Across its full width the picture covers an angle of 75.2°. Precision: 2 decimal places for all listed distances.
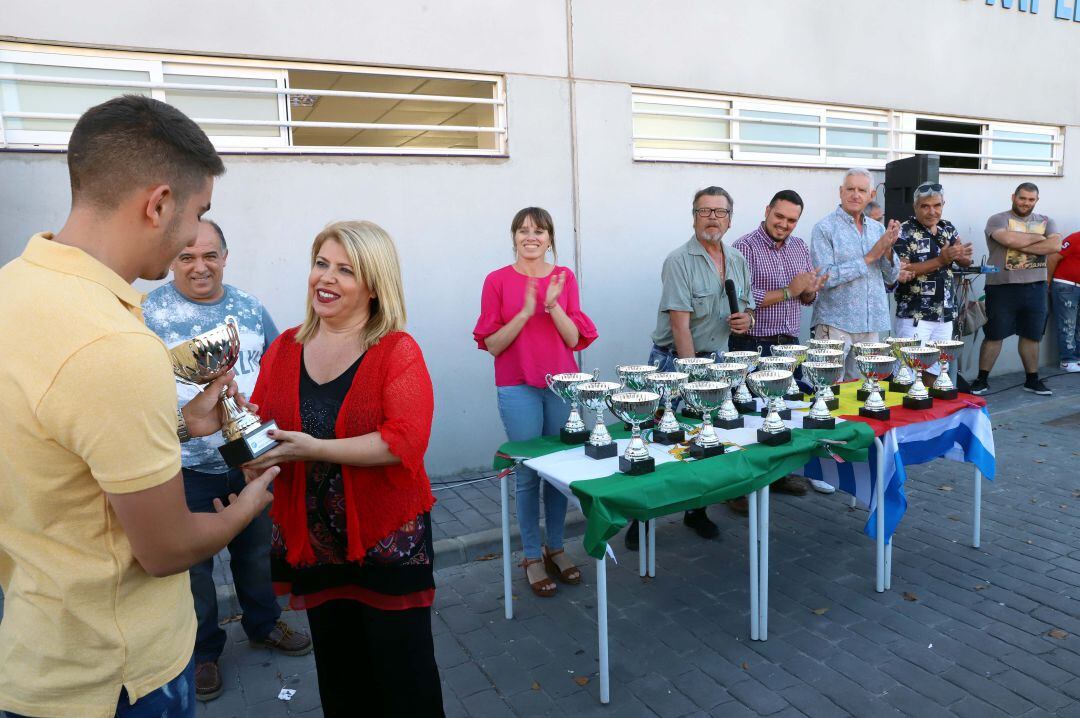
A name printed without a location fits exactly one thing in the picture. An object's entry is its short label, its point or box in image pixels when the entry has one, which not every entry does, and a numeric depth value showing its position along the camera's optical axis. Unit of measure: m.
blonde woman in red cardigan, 2.00
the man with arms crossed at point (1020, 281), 7.40
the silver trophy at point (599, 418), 3.03
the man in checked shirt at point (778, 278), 4.60
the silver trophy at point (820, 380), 3.32
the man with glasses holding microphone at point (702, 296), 4.18
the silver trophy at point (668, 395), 3.15
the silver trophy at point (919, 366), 3.70
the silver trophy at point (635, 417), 2.79
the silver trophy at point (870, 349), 4.07
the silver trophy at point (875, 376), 3.52
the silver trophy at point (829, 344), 4.16
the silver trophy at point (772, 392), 3.09
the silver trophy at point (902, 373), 4.00
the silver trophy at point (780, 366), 3.43
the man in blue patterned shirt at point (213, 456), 2.83
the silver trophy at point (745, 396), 3.66
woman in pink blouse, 3.61
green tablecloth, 2.60
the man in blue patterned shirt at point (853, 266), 5.08
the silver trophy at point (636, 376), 3.32
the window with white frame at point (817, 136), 6.19
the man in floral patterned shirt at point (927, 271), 5.74
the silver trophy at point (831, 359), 3.57
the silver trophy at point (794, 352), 4.07
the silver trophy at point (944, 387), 3.87
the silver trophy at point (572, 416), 3.30
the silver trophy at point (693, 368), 3.51
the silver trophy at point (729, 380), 3.37
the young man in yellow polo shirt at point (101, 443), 1.09
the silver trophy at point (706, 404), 2.97
